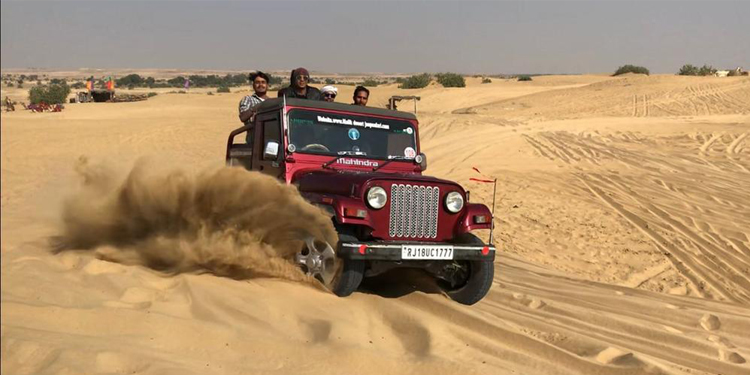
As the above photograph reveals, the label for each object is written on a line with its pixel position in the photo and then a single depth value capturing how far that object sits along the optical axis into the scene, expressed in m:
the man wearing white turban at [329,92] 7.45
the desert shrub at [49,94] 37.19
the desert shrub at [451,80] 48.69
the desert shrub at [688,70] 52.03
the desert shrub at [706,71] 50.32
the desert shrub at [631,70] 59.27
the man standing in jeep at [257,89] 7.96
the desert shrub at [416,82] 48.06
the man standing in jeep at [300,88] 7.50
